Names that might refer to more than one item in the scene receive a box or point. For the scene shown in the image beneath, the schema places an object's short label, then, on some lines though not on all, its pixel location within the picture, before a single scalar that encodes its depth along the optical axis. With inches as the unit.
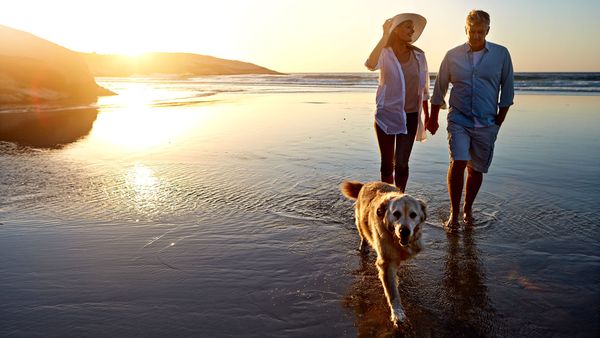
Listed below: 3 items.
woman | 192.7
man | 183.6
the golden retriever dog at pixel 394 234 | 124.2
